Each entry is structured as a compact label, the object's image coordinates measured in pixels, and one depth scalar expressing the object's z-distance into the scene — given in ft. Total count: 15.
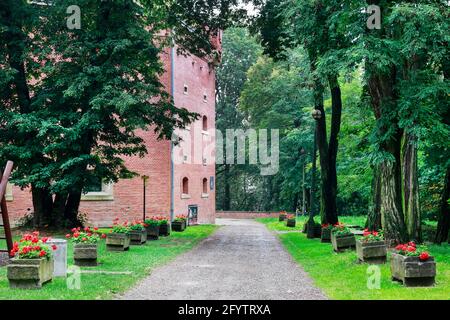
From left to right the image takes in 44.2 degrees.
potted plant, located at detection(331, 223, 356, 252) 53.36
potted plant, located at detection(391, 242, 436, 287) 31.96
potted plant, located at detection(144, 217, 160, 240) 71.16
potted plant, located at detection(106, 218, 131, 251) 55.67
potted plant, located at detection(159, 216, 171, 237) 77.82
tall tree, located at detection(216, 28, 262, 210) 189.47
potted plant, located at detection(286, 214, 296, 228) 115.44
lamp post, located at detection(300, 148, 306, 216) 155.08
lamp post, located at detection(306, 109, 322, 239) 75.72
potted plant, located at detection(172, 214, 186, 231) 92.12
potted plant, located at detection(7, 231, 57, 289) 31.45
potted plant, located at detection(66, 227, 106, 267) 43.14
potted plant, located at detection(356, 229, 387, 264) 42.27
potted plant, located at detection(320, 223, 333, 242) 67.67
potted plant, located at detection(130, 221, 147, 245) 62.90
